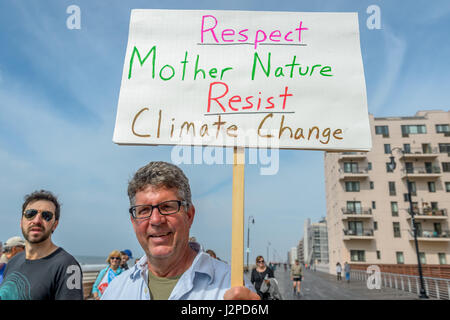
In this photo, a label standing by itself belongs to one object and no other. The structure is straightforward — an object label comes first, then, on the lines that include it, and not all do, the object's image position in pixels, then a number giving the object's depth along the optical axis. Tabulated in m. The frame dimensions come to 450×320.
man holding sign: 1.83
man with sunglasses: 2.02
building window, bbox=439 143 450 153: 40.59
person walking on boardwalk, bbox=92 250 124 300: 4.06
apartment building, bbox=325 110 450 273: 37.94
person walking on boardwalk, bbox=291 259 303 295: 14.58
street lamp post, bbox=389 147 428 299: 15.94
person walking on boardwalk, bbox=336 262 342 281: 29.23
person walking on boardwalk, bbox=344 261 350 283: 26.21
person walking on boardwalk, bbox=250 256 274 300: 6.84
